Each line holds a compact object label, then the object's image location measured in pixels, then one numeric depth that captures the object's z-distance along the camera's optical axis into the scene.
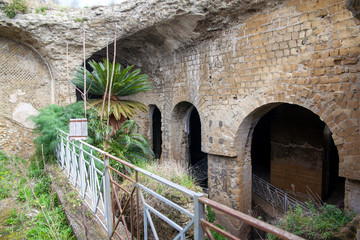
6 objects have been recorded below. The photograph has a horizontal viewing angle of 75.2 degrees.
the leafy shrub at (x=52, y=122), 5.61
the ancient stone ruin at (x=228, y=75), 4.03
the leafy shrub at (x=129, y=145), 6.05
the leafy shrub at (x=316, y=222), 3.39
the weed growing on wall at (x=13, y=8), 6.73
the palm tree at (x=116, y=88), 6.38
